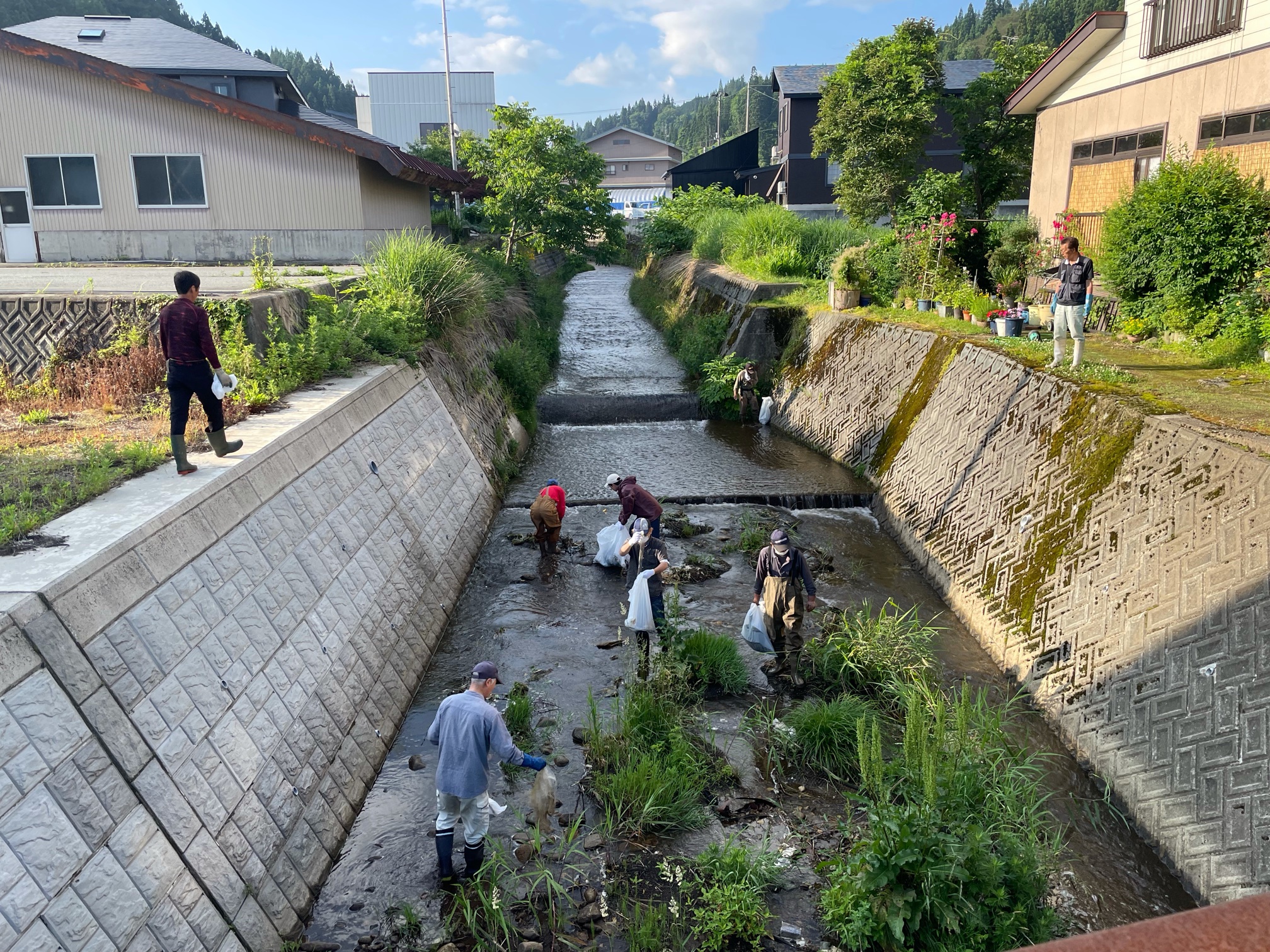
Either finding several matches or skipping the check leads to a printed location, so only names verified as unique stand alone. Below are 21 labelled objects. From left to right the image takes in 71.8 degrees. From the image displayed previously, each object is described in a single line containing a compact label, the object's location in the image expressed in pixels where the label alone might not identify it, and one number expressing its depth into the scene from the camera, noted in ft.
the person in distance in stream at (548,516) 39.91
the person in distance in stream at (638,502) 34.24
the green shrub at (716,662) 28.86
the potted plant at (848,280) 65.72
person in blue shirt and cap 19.53
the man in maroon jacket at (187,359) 23.65
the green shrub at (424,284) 47.80
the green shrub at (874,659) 28.07
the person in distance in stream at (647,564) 30.22
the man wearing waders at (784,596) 29.07
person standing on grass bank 35.58
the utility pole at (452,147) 116.43
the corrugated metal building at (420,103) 220.64
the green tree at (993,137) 94.63
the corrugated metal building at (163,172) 69.62
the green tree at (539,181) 79.36
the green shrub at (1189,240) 41.29
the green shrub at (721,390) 67.10
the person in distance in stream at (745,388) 65.62
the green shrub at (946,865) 17.53
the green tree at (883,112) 91.56
